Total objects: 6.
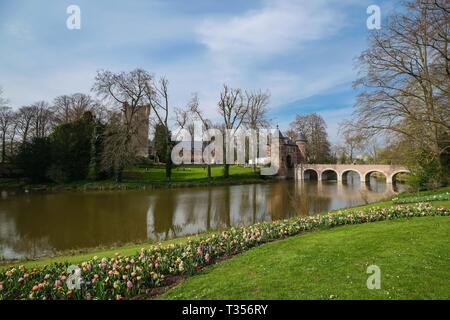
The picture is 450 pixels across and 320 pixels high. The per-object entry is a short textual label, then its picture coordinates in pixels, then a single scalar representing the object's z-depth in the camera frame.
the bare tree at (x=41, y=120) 33.19
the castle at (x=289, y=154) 39.66
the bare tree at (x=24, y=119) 32.22
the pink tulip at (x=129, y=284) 3.40
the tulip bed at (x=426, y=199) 10.29
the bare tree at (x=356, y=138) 13.19
